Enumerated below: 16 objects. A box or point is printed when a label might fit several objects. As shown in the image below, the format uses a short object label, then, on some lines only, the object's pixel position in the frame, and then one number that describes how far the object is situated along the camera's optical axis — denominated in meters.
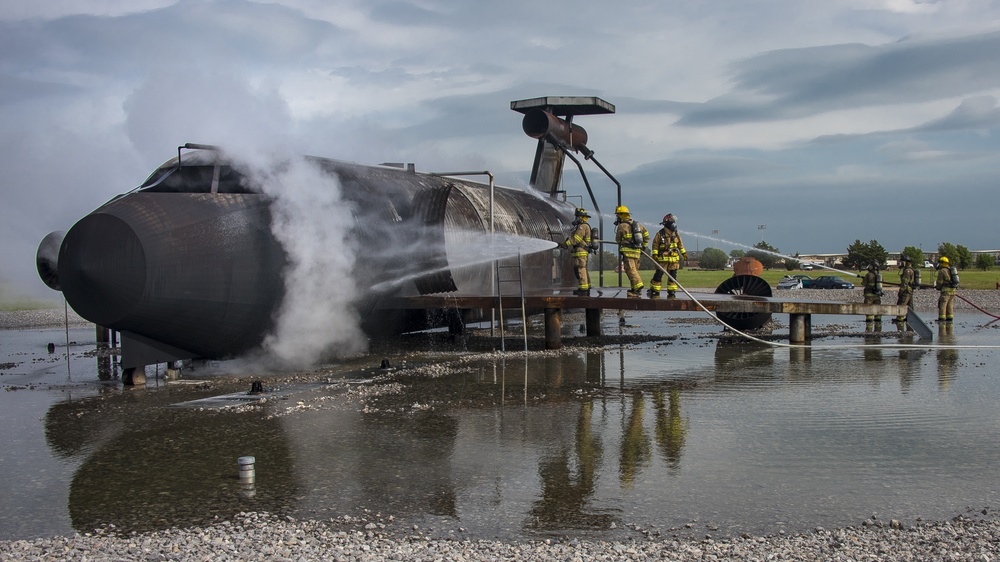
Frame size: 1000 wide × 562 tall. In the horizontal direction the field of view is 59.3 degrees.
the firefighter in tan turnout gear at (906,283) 20.53
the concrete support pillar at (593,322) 19.72
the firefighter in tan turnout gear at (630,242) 16.17
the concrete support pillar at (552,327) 16.42
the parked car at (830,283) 50.06
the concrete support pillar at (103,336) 19.62
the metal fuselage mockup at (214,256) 10.97
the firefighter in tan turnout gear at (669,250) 16.84
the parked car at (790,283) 50.82
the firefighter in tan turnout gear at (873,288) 20.69
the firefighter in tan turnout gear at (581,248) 16.53
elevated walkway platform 15.65
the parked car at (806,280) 51.36
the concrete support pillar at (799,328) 16.52
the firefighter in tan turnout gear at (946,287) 22.06
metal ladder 18.92
